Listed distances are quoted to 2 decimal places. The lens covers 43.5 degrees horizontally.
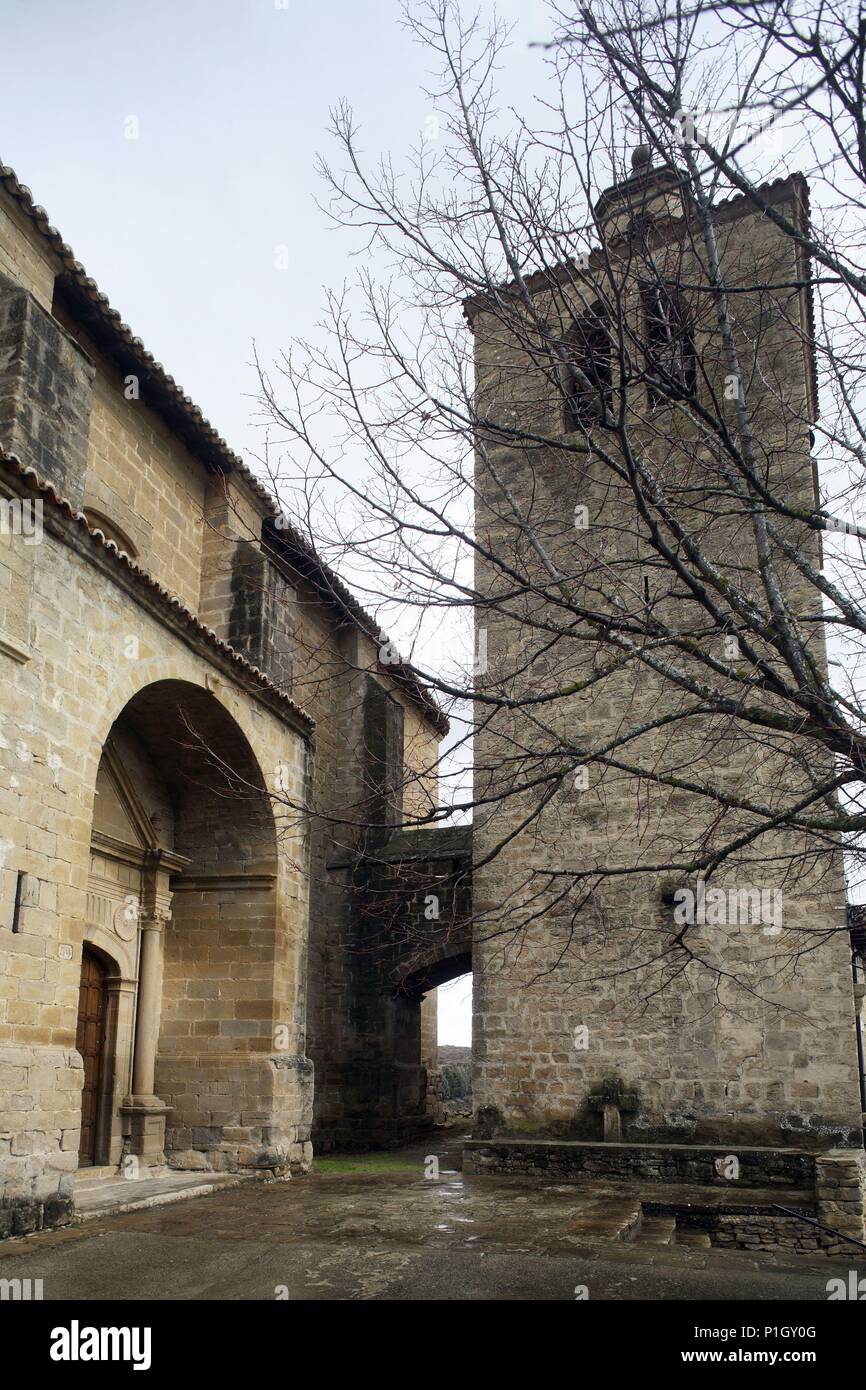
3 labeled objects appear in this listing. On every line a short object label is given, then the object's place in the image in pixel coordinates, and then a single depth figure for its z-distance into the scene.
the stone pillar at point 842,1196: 9.06
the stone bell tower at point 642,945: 10.47
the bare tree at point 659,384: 4.59
